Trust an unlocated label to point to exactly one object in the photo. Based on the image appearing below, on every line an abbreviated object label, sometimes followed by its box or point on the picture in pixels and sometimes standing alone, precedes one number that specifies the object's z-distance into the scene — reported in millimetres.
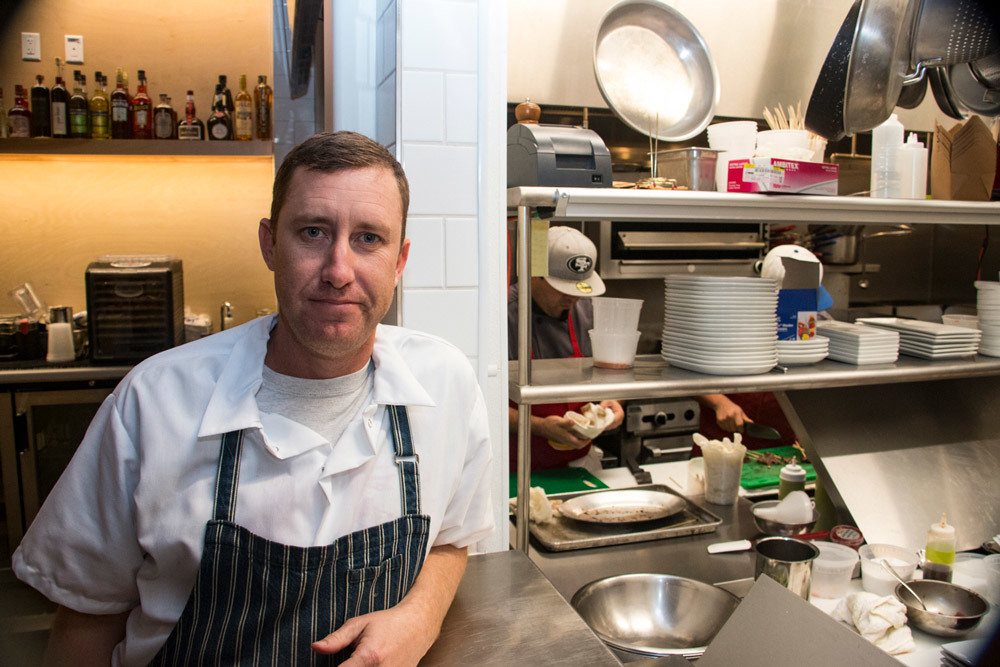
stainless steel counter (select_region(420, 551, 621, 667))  1257
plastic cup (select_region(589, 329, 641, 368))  2139
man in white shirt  1182
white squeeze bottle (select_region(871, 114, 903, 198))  2295
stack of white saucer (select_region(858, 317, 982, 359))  2373
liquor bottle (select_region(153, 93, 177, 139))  3979
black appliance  3514
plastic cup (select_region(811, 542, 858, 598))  1997
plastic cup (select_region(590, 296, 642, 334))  2125
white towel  1737
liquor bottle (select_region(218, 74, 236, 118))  4175
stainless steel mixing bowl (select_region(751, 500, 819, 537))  2229
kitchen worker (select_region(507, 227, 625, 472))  2828
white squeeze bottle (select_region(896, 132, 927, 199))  2307
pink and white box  2023
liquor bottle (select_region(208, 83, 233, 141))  4094
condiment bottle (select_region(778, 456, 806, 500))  2439
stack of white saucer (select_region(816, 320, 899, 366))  2279
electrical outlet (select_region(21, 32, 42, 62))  4035
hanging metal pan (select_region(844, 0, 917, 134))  1251
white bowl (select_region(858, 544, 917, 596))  1980
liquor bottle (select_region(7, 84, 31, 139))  3826
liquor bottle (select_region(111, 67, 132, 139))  3949
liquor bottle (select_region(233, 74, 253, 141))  4051
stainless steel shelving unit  1856
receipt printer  1882
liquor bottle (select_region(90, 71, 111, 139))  3951
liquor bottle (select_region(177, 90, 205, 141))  3994
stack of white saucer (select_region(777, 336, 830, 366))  2234
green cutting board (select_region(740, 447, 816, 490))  2834
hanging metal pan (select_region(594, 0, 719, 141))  2285
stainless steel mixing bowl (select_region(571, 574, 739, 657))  1810
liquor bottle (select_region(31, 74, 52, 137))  3902
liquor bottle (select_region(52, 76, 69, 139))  3895
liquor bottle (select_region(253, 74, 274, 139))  4156
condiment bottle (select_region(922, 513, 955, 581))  2035
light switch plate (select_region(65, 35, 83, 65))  4074
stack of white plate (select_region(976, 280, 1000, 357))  2467
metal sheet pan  2184
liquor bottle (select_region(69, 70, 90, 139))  3904
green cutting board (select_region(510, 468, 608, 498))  2754
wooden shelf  3682
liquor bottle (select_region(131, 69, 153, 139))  4016
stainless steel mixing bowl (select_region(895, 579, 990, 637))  1797
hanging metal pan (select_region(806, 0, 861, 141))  1414
